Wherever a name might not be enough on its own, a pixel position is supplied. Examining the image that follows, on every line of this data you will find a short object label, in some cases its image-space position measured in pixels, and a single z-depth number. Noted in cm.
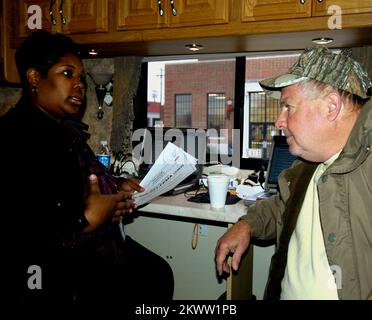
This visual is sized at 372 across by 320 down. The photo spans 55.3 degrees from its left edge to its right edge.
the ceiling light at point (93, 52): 253
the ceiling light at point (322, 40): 197
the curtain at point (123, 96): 268
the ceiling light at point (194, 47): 223
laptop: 191
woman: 117
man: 103
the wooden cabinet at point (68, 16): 221
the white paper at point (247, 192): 185
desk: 166
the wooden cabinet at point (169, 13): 192
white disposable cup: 169
